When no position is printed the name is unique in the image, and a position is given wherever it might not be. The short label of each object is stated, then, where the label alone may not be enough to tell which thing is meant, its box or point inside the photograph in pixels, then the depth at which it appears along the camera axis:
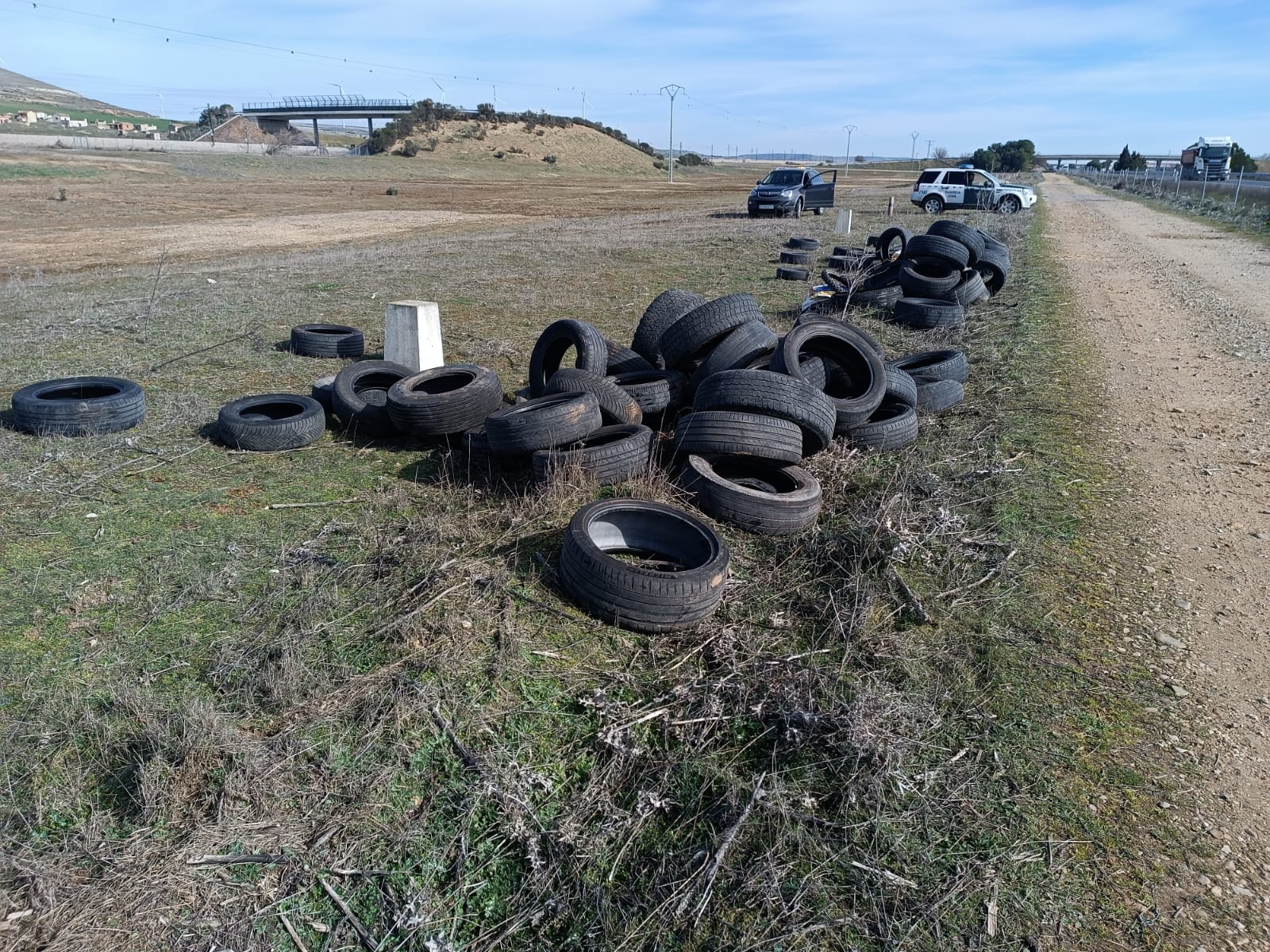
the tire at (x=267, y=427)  6.96
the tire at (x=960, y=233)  13.12
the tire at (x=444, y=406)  6.77
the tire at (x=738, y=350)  7.13
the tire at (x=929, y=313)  11.95
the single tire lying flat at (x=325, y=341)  10.07
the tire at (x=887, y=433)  6.84
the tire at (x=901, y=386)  7.31
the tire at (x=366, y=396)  7.27
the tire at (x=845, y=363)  6.72
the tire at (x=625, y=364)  7.97
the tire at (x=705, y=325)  7.44
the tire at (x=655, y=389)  6.97
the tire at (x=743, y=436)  5.72
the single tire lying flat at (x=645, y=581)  4.32
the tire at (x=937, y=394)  7.95
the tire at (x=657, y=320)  8.20
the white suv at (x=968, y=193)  33.03
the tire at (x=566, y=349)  7.38
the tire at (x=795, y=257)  17.72
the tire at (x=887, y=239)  15.67
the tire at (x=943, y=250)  12.79
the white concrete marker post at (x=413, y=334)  9.02
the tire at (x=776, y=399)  5.93
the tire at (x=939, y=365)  8.50
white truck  59.28
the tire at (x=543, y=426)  5.80
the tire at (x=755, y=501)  5.38
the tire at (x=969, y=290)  12.98
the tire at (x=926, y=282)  12.57
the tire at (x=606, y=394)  6.53
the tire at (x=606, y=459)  5.72
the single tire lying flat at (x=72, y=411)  7.10
